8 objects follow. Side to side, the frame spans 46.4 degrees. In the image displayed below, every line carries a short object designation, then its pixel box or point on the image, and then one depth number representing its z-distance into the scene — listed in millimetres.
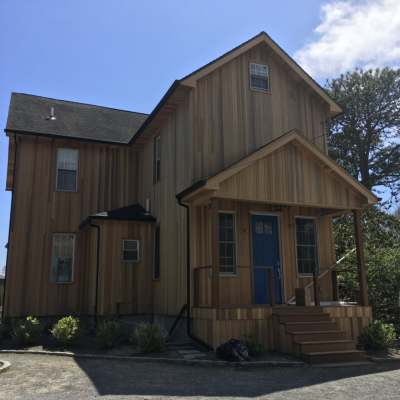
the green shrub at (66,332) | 11555
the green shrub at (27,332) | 12156
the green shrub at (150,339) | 10523
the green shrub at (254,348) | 10211
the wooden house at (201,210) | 11594
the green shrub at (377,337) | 11609
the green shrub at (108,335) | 11402
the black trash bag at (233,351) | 9680
